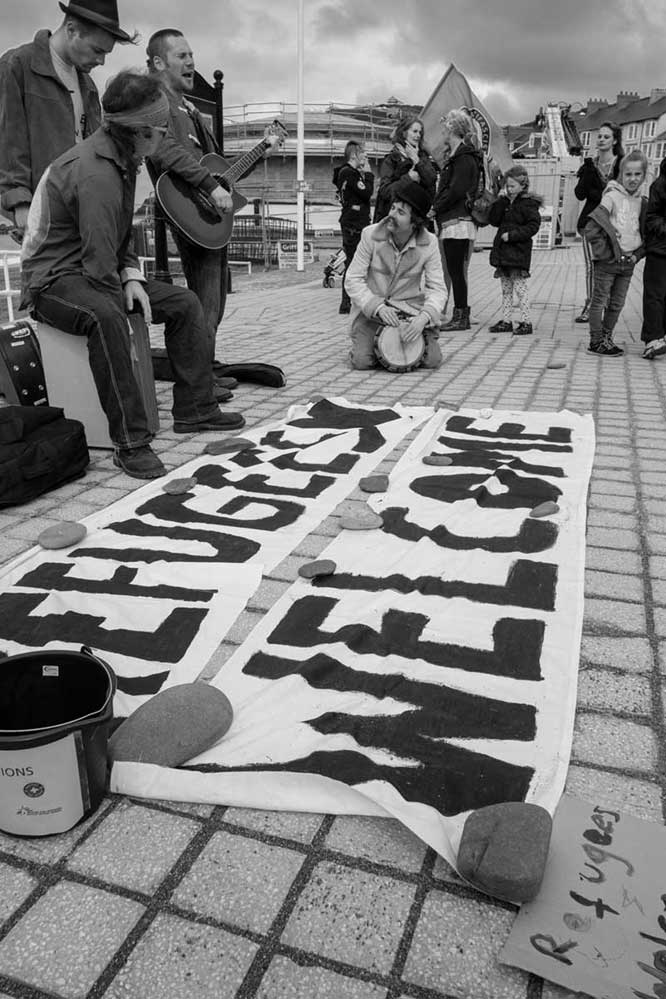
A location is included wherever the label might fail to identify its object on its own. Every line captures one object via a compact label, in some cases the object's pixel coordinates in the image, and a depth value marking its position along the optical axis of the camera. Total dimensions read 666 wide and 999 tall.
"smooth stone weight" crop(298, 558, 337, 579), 2.90
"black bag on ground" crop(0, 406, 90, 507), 3.66
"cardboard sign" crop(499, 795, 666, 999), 1.39
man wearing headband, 3.92
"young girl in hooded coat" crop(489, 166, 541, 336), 7.94
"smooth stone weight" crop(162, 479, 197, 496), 3.81
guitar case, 4.41
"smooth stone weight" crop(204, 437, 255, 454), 4.41
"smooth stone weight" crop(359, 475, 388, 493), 3.86
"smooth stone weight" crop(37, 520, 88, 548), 3.15
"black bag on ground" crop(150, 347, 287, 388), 5.98
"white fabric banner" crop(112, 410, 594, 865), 1.86
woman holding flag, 8.02
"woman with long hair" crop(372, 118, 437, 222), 7.94
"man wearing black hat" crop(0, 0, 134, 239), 4.24
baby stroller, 11.70
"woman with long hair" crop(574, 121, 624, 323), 7.82
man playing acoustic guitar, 5.13
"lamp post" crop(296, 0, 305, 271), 14.35
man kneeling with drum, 6.43
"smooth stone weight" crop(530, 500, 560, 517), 3.47
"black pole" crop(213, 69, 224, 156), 7.58
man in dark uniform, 9.30
